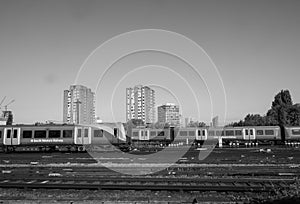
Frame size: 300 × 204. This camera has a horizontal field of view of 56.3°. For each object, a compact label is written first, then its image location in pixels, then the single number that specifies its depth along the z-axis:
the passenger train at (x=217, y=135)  45.91
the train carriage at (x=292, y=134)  45.97
